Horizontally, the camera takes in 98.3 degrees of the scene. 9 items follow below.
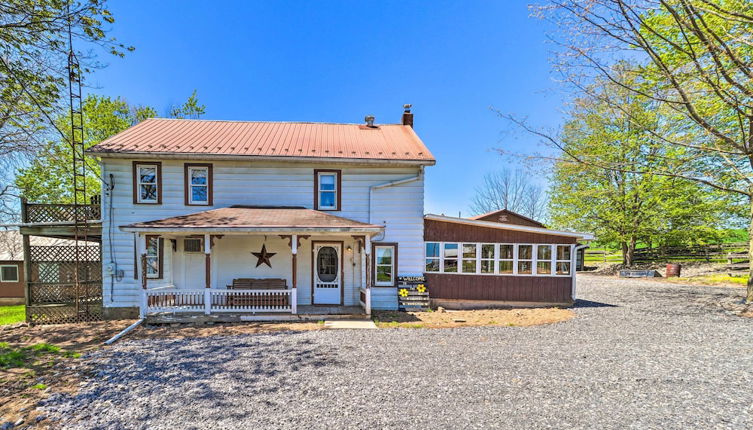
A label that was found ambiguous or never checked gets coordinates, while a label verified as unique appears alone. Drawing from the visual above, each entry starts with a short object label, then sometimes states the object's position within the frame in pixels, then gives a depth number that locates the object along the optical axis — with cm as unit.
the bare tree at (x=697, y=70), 834
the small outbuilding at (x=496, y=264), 1230
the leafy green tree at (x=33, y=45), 768
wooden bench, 1043
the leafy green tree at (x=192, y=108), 2591
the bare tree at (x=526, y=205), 3875
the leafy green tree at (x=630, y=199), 2181
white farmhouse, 1055
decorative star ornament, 1141
